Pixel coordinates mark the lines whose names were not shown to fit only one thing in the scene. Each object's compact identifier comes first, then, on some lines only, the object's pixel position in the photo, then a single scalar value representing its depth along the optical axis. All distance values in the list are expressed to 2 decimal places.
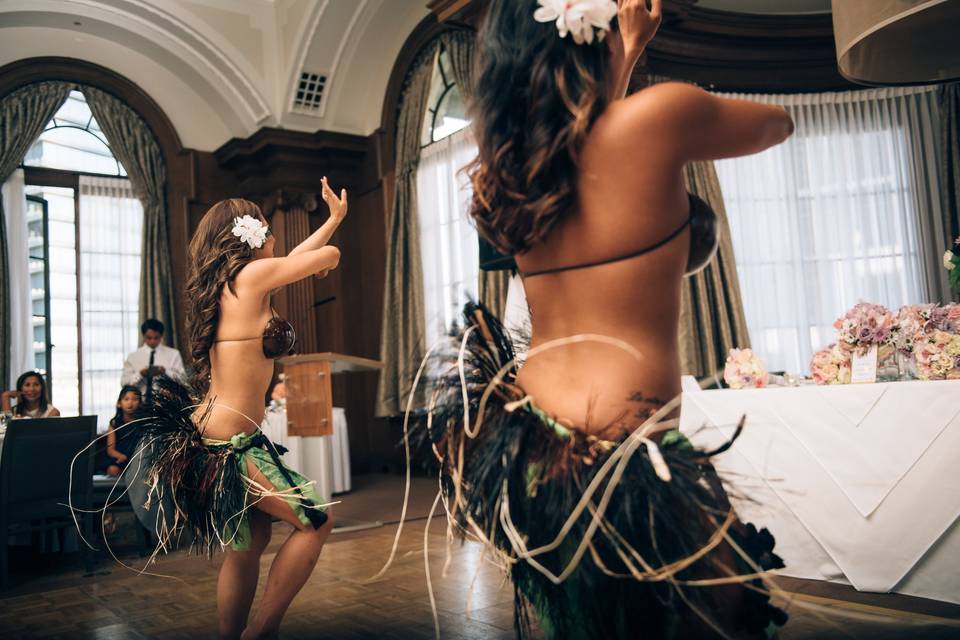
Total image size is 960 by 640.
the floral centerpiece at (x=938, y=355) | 2.84
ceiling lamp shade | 1.67
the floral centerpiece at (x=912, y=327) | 3.03
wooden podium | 5.02
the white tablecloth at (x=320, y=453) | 5.48
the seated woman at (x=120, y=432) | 5.34
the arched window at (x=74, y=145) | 8.00
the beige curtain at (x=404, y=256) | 7.91
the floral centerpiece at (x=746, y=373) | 3.45
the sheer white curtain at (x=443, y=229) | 7.48
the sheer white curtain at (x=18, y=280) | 7.52
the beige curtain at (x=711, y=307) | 6.36
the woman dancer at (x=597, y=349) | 1.13
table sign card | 3.07
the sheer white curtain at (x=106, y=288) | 8.02
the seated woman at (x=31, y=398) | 5.66
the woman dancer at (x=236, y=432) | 2.43
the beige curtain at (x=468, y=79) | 6.86
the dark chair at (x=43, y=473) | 4.13
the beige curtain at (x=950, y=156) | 6.46
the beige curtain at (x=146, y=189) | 8.21
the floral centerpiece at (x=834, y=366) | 3.20
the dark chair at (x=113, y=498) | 4.86
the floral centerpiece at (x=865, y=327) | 3.11
